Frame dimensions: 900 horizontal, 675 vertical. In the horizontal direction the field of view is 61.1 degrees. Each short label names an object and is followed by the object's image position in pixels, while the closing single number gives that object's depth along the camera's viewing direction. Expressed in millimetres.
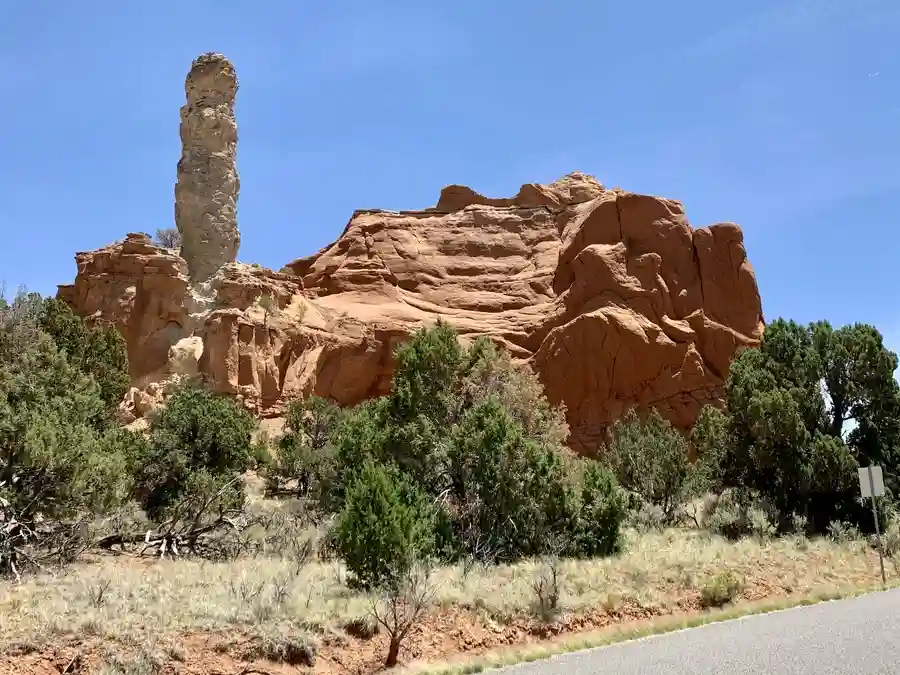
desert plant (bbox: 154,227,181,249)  54156
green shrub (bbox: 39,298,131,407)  25266
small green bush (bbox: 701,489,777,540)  19703
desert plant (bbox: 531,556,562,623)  11805
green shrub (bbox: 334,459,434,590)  11602
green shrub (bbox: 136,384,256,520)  21905
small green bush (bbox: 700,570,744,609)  13461
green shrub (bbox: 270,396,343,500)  28406
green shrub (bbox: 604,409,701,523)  26266
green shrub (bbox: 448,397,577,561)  16172
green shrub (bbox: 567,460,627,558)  16500
